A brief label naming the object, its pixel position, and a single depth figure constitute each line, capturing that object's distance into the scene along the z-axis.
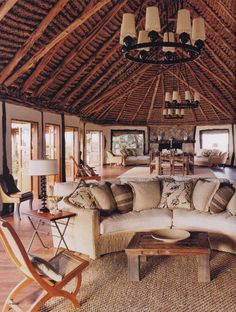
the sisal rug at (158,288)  2.33
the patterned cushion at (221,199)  3.51
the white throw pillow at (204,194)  3.58
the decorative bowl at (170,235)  2.78
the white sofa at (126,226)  3.26
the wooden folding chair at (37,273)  2.10
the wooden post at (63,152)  8.25
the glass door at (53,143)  8.03
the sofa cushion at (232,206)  3.40
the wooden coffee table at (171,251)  2.65
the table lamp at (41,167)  3.21
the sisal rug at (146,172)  9.29
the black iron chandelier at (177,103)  6.65
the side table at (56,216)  3.13
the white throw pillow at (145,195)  3.73
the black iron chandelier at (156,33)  2.76
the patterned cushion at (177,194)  3.71
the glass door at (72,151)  9.41
